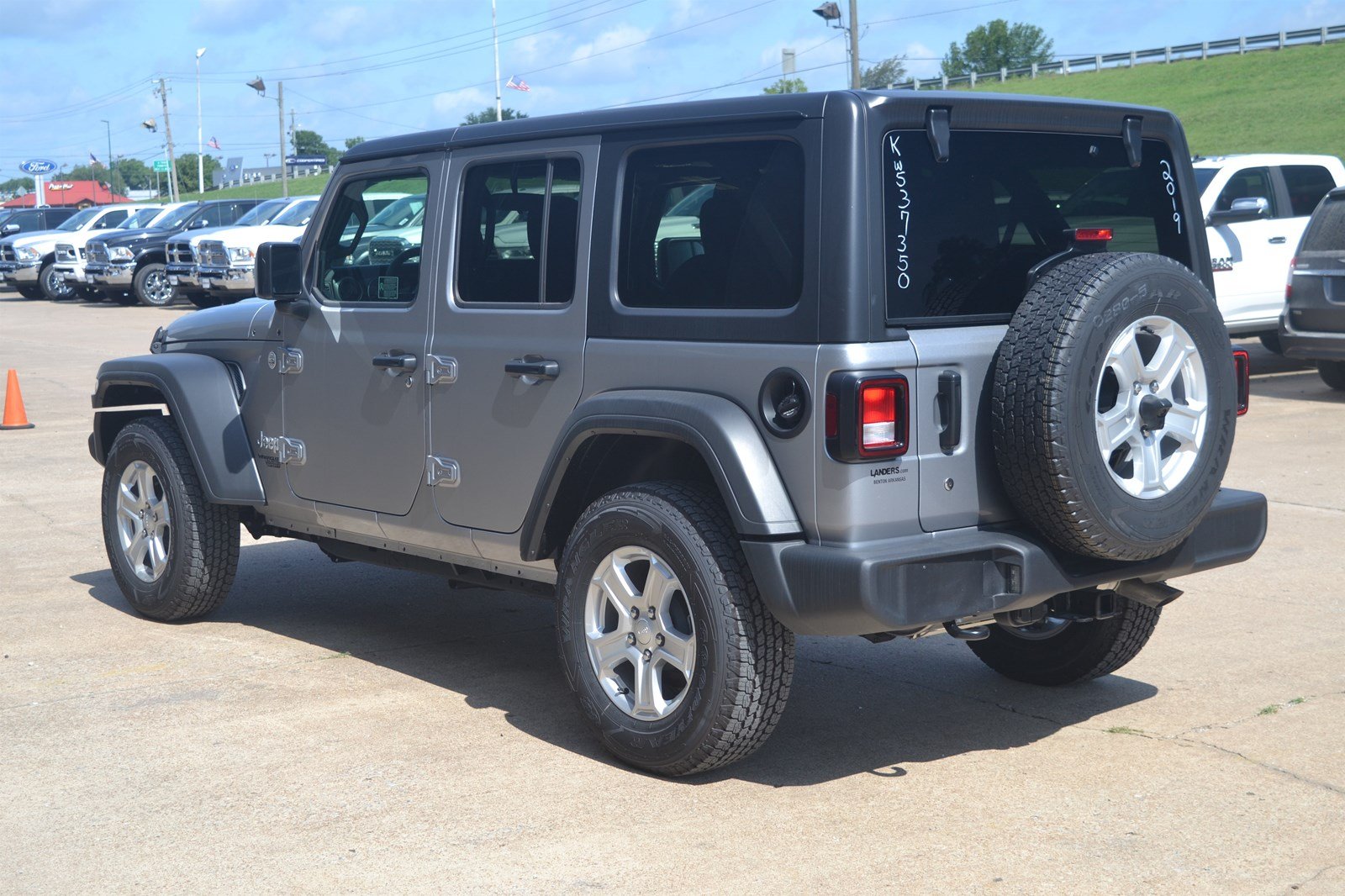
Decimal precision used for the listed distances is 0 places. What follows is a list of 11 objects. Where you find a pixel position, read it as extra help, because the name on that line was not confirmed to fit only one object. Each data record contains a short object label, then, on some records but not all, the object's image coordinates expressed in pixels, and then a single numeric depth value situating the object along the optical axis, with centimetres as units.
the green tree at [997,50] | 11950
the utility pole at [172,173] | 8589
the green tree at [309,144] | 15262
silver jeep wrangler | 403
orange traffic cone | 1290
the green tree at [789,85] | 8425
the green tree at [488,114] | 6910
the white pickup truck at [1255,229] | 1420
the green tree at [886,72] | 7194
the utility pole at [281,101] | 8062
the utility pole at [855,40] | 4369
